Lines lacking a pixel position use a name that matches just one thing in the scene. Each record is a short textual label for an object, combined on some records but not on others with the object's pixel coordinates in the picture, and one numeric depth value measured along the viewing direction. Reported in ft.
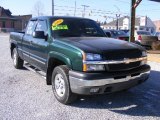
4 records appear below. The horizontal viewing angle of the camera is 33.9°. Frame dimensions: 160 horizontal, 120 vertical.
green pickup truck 15.57
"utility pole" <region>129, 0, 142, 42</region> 45.92
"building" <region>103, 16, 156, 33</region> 282.36
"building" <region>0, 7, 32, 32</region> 201.36
